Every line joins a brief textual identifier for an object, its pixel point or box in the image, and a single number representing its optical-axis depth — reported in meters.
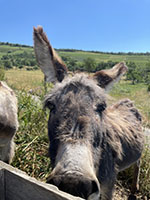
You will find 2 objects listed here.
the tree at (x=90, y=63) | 46.25
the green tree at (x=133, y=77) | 55.43
